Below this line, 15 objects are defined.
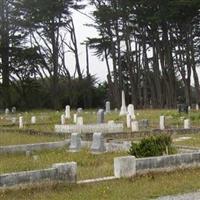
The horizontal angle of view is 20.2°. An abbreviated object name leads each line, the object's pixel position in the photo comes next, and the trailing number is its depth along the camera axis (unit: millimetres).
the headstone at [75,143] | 18281
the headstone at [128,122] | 27572
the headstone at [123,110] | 38462
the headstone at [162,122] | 25781
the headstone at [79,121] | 26289
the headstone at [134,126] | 24562
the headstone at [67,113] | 36516
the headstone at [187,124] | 25359
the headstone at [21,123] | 30406
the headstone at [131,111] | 32600
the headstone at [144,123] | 27011
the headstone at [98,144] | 17688
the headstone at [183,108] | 36231
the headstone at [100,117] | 27558
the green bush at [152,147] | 14102
